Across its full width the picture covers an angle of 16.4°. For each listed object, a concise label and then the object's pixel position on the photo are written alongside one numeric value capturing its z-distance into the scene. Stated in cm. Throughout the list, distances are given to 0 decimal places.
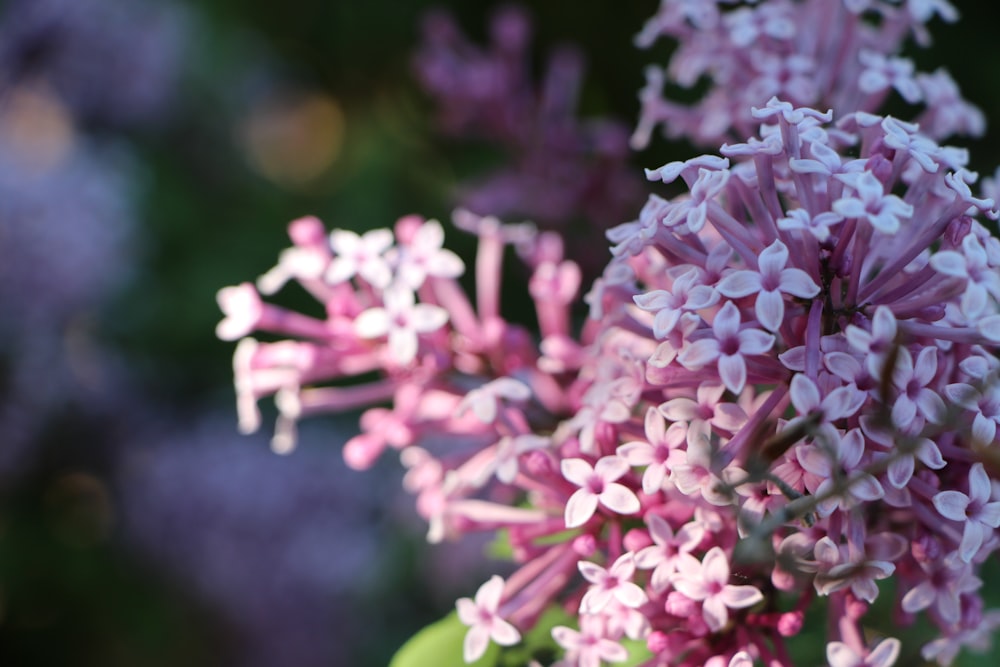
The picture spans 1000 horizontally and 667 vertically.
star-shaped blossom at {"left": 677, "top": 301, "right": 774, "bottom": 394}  36
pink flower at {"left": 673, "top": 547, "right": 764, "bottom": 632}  37
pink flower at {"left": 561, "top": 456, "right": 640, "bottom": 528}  37
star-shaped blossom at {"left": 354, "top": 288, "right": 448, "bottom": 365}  40
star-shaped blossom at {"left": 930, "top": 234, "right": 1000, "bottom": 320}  36
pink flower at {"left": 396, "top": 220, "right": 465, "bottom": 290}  40
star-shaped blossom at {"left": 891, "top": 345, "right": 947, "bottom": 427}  36
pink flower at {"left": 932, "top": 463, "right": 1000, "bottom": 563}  36
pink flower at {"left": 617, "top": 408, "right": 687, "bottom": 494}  37
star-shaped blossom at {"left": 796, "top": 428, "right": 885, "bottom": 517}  36
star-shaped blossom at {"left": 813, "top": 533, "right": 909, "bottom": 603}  36
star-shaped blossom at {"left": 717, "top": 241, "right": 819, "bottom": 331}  36
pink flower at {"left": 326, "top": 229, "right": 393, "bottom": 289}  40
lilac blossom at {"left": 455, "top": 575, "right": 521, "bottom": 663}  38
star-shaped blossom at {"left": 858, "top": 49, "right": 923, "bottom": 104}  40
